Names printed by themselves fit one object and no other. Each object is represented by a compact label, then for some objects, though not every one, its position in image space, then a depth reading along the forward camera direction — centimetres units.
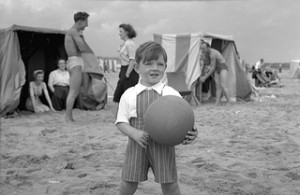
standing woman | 532
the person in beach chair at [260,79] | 1606
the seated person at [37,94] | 751
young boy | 197
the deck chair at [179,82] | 861
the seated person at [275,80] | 1599
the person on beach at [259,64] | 1593
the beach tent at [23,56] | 685
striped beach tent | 916
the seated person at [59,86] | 781
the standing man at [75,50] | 550
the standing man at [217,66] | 852
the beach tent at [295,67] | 2576
